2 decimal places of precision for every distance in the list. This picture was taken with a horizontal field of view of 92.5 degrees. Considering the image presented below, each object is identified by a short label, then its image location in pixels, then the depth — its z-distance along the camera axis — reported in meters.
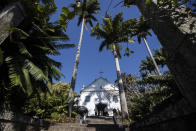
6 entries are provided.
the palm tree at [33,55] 2.38
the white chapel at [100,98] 18.02
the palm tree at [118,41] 8.50
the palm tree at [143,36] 16.66
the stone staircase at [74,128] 4.18
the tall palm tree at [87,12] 13.82
